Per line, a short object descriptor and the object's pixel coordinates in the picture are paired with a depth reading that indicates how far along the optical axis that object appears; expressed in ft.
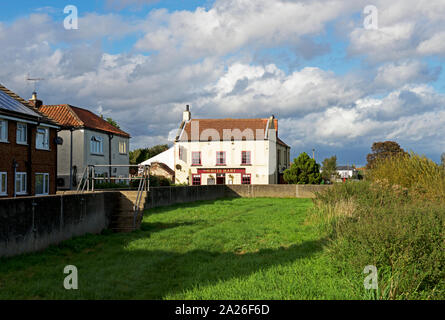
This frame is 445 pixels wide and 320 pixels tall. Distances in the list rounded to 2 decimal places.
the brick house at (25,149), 82.12
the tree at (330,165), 296.75
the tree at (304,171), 165.27
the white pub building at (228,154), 174.40
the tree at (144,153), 267.61
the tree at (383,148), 291.99
